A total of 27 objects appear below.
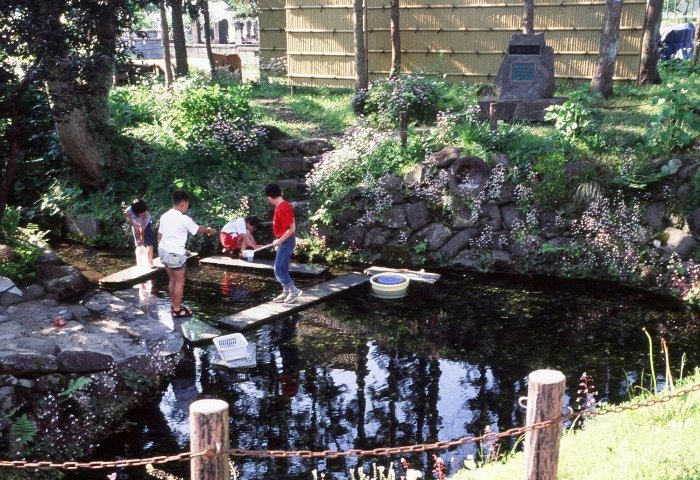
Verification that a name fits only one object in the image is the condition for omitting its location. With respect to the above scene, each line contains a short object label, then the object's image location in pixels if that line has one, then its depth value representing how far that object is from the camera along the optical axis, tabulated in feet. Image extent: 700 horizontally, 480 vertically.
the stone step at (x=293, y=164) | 53.93
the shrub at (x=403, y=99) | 54.29
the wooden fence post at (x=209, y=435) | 14.49
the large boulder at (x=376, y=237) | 46.57
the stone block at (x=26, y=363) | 25.81
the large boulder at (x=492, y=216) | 44.73
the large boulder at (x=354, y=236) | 46.91
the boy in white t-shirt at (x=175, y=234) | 33.86
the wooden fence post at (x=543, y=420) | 15.79
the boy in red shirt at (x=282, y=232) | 35.96
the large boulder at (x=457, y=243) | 44.96
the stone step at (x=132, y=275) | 41.09
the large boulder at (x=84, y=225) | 50.49
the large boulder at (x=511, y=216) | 44.44
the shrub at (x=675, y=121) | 43.32
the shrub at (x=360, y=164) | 48.24
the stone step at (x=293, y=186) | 51.67
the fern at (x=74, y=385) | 26.14
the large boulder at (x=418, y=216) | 46.24
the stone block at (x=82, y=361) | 27.25
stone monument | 53.52
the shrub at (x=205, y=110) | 54.03
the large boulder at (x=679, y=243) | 40.16
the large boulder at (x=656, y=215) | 42.04
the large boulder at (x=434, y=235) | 45.39
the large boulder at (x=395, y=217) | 46.47
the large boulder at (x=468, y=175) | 45.29
